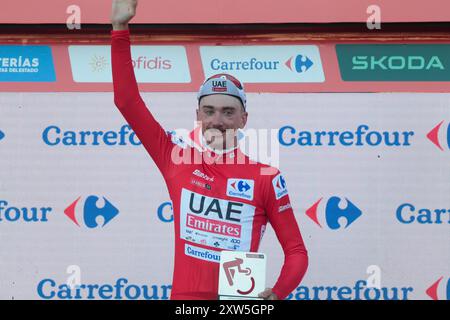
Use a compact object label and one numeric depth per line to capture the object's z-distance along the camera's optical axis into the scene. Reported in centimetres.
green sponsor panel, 1106
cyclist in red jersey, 679
